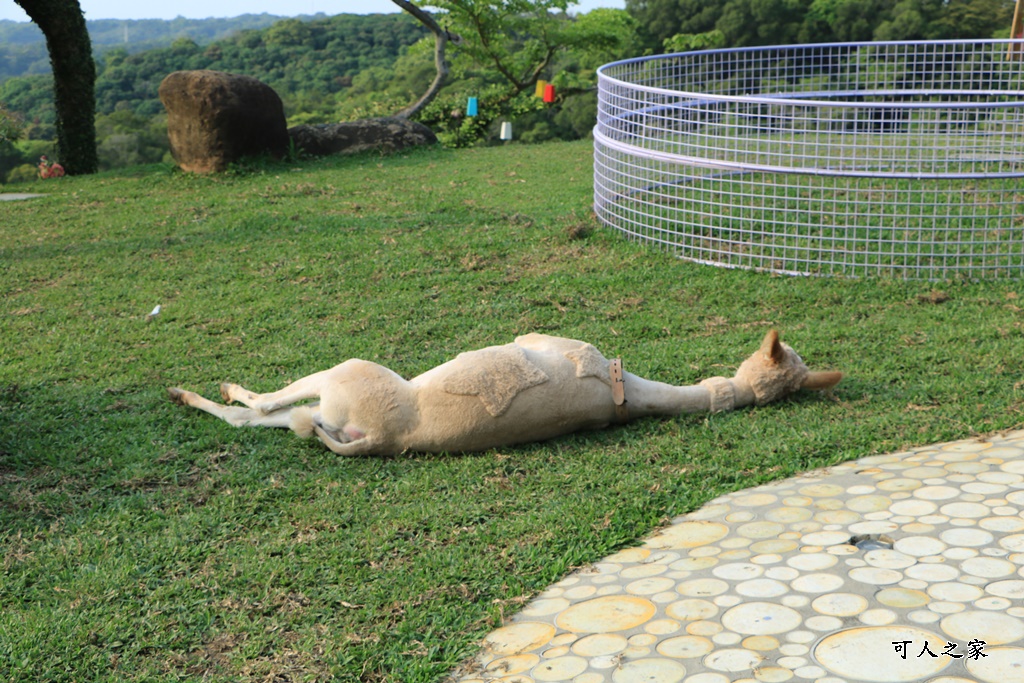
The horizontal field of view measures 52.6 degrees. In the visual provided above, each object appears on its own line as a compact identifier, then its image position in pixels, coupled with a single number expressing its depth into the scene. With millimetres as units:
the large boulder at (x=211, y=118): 11227
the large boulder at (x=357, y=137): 12469
